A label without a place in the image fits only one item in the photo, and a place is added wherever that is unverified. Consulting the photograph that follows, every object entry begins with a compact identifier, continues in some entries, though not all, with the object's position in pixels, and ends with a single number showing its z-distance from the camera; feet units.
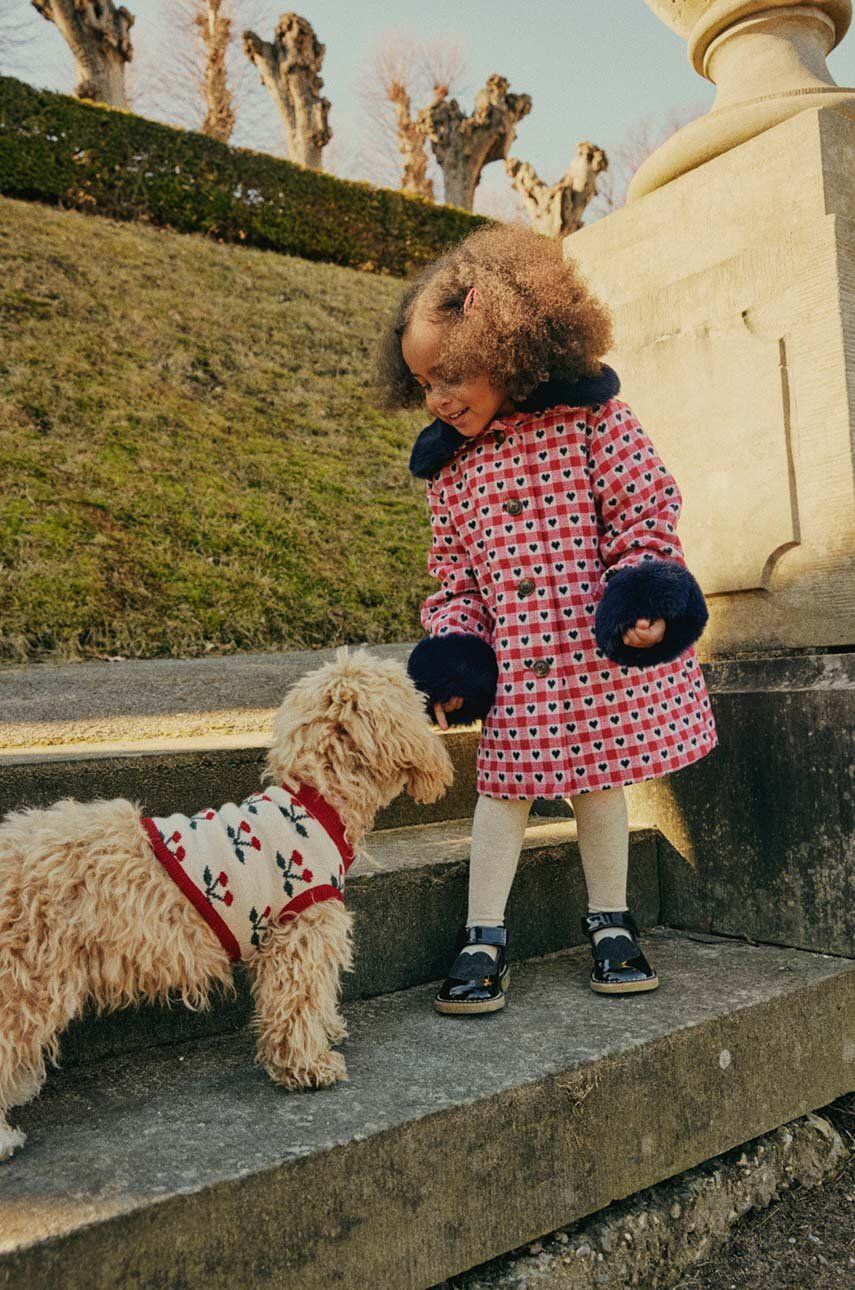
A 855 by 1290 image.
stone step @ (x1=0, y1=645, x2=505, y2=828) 7.77
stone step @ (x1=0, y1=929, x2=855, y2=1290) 4.71
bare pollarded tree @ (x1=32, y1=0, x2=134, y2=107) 55.77
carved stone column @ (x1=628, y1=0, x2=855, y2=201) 9.50
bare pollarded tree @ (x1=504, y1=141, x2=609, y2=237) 68.08
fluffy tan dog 5.55
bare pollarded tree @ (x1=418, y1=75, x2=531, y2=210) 68.39
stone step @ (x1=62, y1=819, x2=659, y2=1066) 6.68
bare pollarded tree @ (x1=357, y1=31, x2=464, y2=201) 98.07
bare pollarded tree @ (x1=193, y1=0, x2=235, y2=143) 98.12
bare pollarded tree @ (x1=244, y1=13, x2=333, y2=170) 66.39
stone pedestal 8.60
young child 7.71
